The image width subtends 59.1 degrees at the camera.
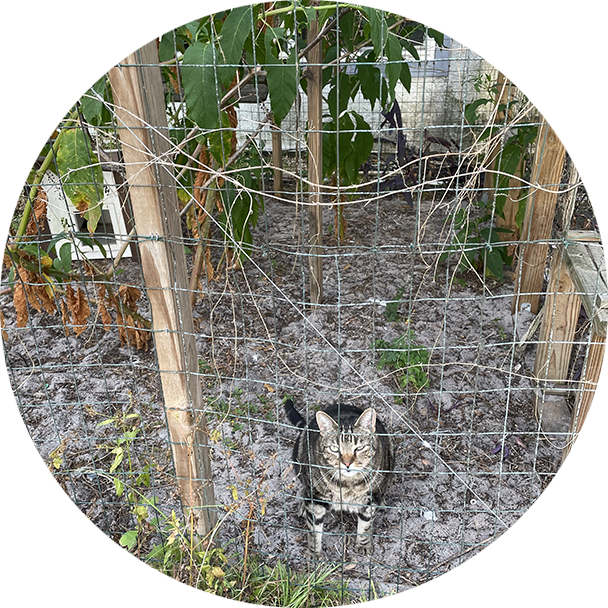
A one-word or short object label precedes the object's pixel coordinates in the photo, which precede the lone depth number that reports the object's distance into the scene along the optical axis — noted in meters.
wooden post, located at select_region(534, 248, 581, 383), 2.53
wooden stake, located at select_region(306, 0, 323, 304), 2.77
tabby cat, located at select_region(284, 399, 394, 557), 2.23
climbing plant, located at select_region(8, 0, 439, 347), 1.53
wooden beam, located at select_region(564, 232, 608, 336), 1.91
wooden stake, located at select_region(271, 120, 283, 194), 4.45
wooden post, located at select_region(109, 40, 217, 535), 1.53
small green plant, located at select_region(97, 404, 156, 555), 2.04
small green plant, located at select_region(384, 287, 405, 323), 3.35
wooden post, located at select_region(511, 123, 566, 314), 2.75
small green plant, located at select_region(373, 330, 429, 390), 2.92
